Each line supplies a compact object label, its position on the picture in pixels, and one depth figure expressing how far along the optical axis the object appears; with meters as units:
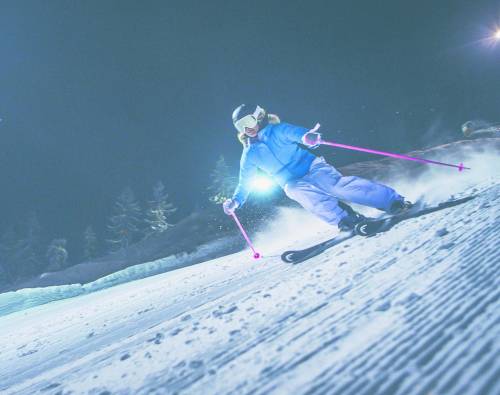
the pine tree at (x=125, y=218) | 45.28
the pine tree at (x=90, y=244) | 46.91
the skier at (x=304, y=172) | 4.16
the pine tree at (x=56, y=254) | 44.03
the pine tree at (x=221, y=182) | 41.84
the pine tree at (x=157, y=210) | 45.22
